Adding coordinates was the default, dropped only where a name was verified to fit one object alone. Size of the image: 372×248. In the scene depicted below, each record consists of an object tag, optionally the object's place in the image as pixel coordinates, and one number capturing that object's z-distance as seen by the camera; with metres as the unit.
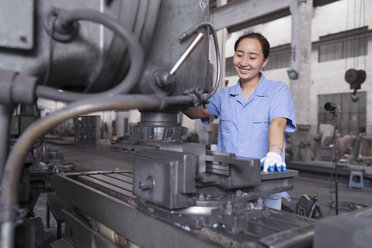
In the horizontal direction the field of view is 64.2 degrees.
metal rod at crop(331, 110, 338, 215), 2.39
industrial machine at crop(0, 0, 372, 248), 0.54
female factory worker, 1.23
